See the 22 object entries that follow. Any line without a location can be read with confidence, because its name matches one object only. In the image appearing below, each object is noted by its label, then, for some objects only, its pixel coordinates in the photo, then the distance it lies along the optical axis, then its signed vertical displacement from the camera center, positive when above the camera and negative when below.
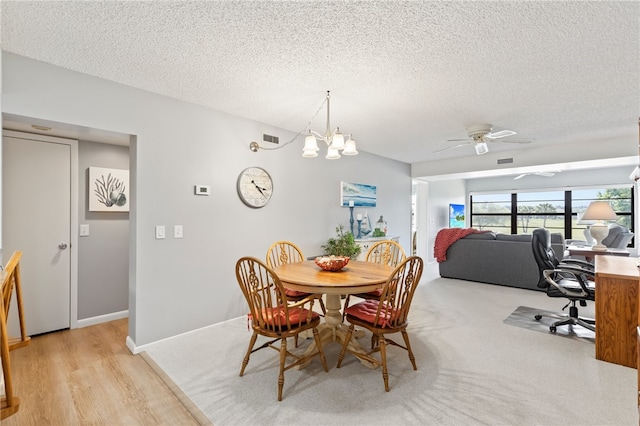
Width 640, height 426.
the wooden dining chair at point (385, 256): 3.07 -0.51
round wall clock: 3.45 +0.30
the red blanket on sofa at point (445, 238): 5.54 -0.48
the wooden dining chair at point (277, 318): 2.01 -0.75
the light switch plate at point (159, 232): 2.81 -0.19
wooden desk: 2.40 -0.84
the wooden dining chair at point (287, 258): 2.86 -0.55
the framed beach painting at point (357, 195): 4.82 +0.30
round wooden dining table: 2.11 -0.51
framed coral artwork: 3.38 +0.25
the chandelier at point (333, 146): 2.53 +0.57
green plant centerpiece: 4.31 -0.49
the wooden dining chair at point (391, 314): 2.07 -0.75
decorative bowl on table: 2.59 -0.44
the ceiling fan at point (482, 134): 3.71 +0.99
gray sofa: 4.79 -0.80
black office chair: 2.89 -0.72
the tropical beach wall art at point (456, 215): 8.11 -0.06
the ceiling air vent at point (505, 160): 5.13 +0.91
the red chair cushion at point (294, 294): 2.87 -0.78
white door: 2.88 -0.13
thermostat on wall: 3.08 +0.23
